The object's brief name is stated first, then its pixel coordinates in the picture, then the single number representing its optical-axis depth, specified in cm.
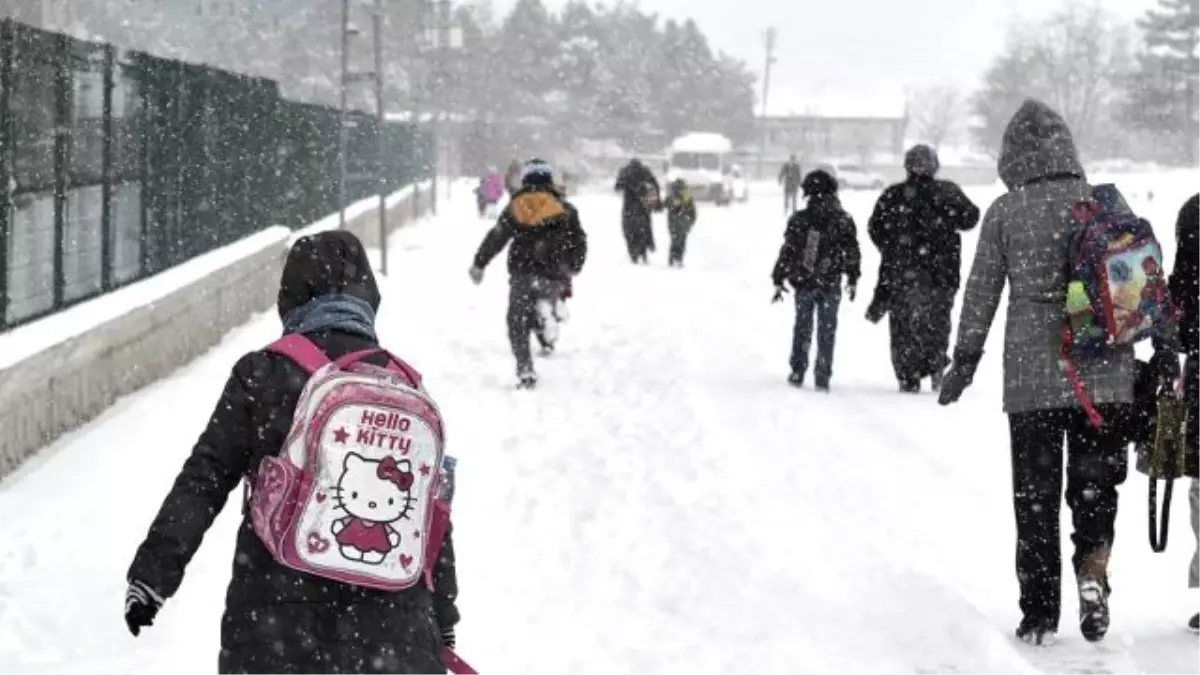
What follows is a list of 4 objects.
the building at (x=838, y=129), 14575
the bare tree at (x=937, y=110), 17738
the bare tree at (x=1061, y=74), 10994
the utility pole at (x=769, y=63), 12286
